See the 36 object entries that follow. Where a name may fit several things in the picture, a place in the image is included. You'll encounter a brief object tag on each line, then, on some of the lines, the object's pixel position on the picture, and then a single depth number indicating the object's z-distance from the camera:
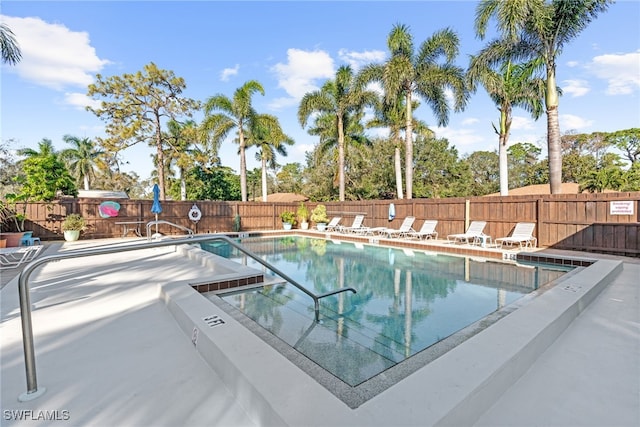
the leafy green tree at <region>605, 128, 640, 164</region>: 28.08
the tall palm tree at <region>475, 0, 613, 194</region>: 10.45
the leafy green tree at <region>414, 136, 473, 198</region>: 26.70
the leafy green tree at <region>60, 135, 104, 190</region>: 33.12
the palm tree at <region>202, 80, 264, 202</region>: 18.20
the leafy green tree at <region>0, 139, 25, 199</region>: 24.60
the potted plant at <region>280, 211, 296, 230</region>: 17.36
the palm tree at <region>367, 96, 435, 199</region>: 16.20
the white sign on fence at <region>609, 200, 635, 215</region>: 7.63
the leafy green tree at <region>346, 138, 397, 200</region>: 25.20
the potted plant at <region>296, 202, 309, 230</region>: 17.02
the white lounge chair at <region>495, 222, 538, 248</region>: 9.02
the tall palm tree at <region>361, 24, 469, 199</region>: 14.61
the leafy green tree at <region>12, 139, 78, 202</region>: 12.85
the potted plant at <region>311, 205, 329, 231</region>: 16.14
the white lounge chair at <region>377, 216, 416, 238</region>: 12.30
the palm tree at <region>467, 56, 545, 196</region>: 12.62
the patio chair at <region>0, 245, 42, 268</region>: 6.54
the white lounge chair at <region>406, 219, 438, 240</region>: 11.62
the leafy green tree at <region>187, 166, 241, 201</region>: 28.59
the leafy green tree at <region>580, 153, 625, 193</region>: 16.17
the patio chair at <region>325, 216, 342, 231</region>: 15.43
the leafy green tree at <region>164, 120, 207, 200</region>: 19.33
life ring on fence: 15.31
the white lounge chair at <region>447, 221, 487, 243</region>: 10.20
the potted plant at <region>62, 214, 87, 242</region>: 11.58
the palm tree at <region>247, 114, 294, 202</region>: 19.12
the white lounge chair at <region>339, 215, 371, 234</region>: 13.98
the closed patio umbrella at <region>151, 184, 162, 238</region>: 11.90
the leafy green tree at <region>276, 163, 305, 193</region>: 38.03
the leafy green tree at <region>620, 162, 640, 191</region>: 19.26
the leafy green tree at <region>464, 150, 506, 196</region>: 34.12
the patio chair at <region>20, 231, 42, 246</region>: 9.23
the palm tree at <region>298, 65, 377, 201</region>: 17.91
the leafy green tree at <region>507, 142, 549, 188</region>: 32.38
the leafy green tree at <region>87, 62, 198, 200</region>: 17.39
